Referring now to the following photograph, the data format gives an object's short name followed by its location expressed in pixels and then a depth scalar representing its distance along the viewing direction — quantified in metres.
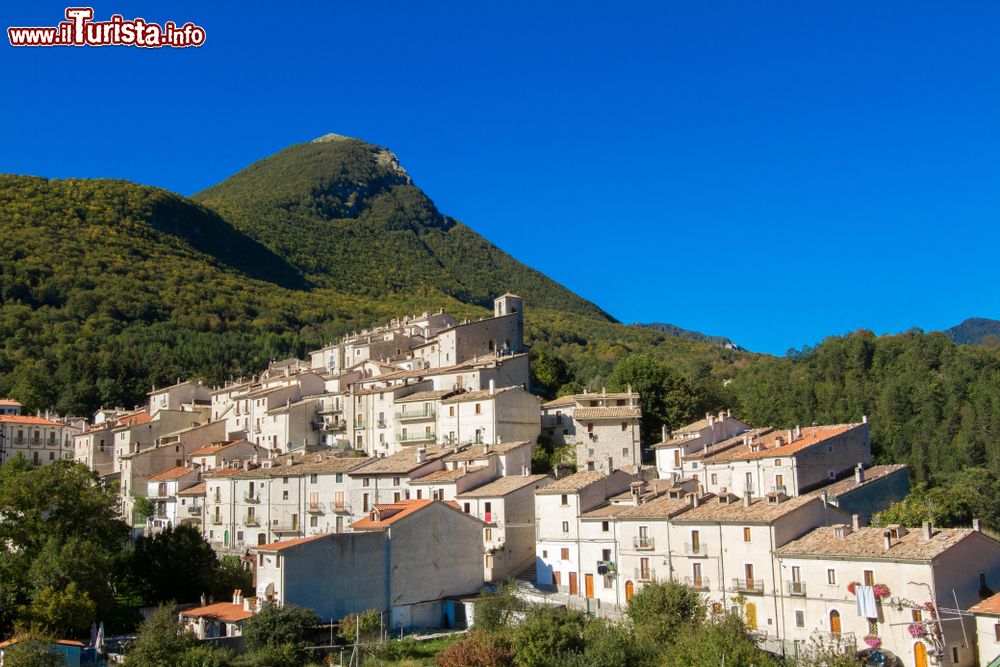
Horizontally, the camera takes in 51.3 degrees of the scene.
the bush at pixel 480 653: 39.38
